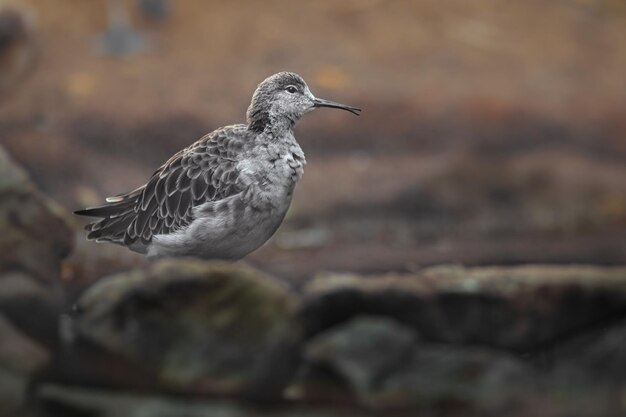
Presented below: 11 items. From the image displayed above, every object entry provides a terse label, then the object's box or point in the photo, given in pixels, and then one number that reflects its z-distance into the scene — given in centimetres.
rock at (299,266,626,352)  1190
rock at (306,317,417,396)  1175
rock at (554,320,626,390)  1214
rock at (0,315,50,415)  1120
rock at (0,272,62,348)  1096
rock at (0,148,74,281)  1044
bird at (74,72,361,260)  795
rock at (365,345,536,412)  1180
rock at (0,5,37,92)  1800
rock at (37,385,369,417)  1117
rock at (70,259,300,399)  1065
